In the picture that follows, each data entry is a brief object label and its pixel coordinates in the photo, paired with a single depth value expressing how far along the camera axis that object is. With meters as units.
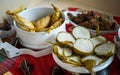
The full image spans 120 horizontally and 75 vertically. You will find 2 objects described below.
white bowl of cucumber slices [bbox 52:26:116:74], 0.53
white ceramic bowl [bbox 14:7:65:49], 0.64
